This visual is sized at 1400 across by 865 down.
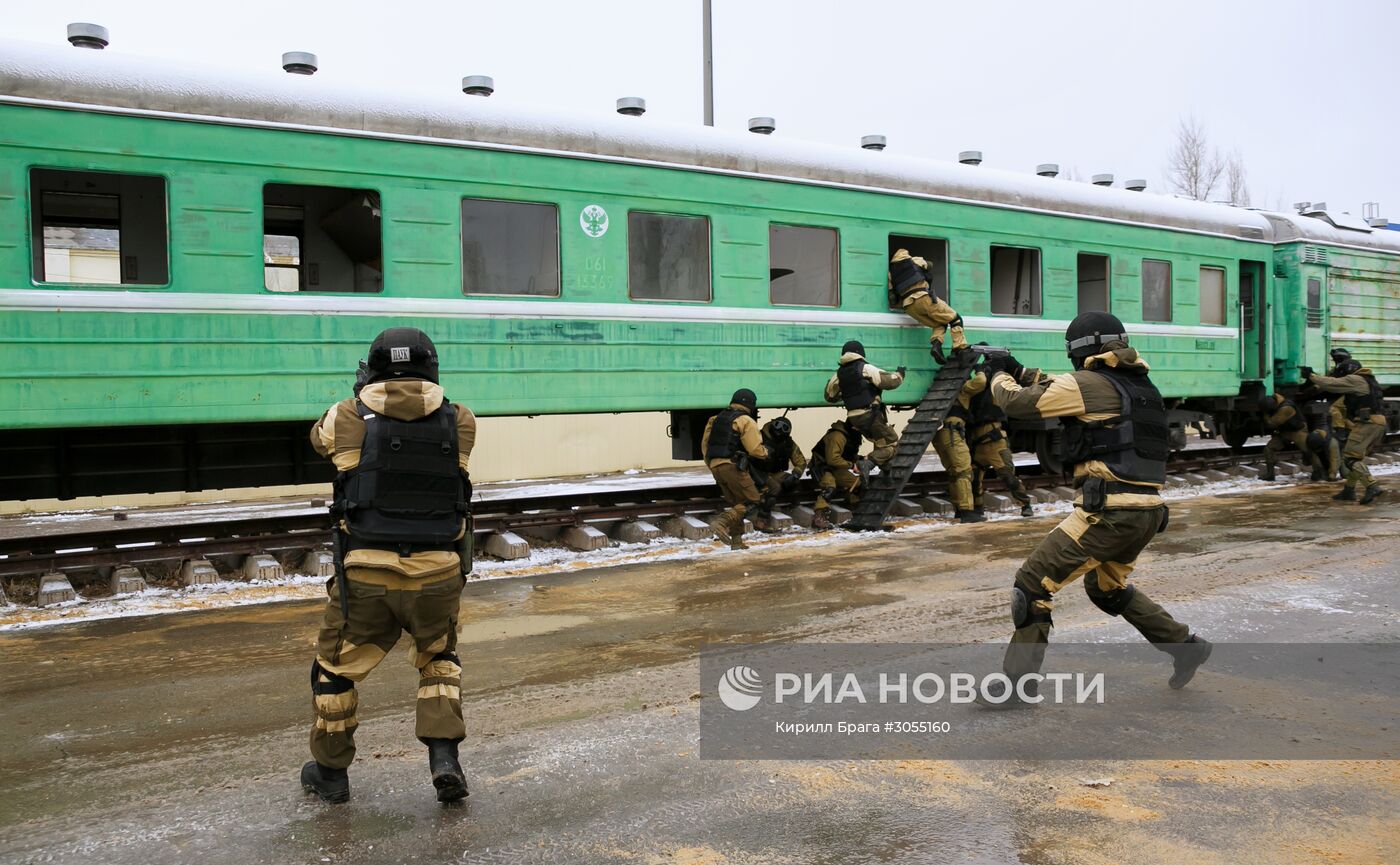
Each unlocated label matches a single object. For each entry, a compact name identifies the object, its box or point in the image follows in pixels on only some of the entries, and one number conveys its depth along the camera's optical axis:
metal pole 14.20
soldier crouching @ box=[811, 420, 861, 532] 10.84
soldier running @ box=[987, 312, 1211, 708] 4.68
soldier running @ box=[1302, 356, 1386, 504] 11.39
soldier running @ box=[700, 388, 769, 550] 9.27
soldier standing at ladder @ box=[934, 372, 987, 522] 10.90
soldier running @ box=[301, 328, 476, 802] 3.72
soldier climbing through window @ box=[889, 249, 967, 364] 10.45
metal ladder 10.43
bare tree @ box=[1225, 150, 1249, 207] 35.19
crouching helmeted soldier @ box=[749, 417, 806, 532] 10.09
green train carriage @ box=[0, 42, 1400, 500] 7.23
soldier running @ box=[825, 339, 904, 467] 10.02
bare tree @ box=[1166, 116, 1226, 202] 34.53
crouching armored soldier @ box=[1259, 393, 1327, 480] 13.94
